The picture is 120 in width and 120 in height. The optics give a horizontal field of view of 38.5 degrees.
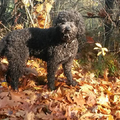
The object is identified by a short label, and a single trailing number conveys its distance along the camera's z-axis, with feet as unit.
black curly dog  11.68
